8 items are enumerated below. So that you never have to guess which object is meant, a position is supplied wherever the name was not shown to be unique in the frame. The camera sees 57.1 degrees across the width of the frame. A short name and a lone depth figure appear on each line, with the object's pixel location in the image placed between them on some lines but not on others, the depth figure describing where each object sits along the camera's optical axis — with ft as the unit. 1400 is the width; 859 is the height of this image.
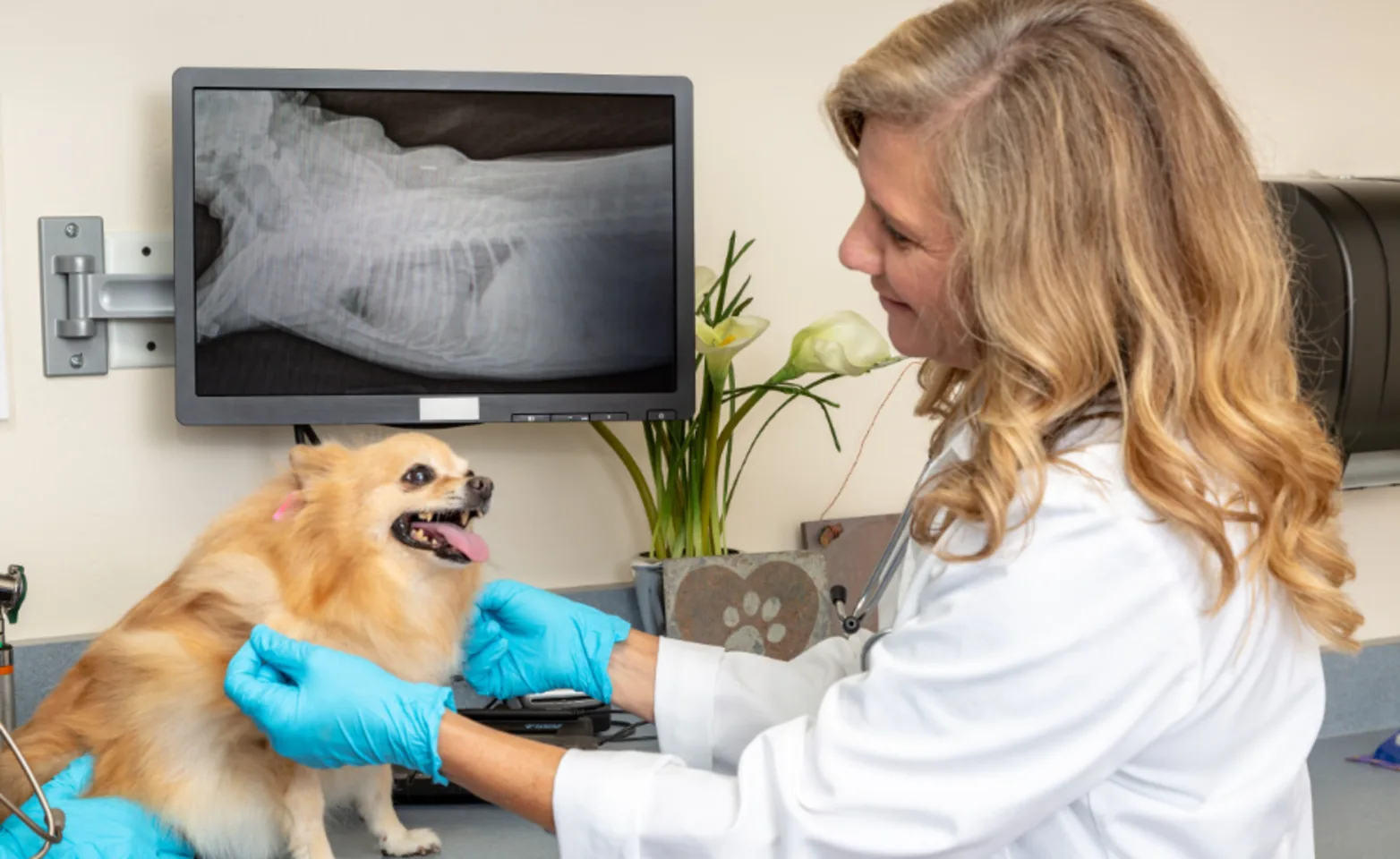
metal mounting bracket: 4.82
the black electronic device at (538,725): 4.66
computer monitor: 4.79
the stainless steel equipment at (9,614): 4.27
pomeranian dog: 3.56
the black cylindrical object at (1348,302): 5.99
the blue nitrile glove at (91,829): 3.42
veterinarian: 2.66
